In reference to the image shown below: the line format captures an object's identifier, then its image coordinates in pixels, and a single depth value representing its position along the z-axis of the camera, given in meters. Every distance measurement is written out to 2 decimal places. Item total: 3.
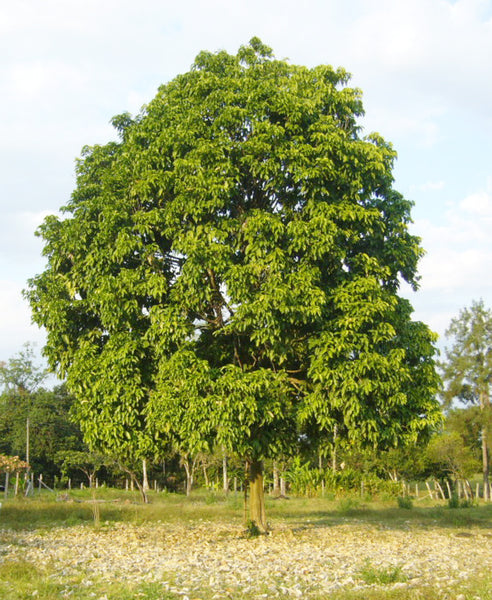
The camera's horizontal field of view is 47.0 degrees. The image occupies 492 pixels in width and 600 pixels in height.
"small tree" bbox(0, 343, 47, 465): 48.66
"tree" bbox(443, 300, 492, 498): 41.44
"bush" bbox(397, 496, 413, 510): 29.28
